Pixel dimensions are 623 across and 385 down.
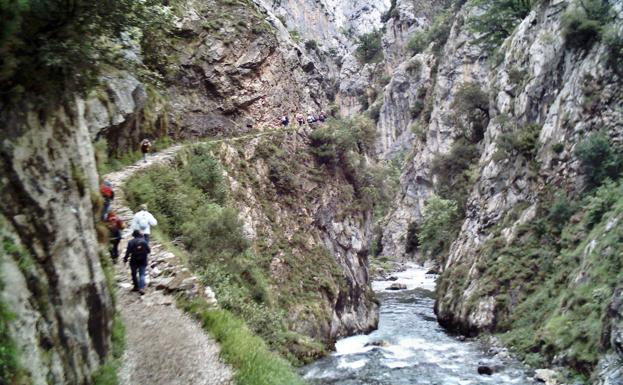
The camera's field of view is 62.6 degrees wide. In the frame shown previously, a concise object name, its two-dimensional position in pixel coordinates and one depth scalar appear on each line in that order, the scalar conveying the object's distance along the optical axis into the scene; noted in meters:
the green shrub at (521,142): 33.75
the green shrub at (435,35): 80.44
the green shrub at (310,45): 81.31
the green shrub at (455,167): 47.00
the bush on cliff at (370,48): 112.34
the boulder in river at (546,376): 19.12
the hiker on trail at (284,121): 36.15
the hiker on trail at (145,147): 23.41
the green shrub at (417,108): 81.43
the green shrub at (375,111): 103.02
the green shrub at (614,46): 27.83
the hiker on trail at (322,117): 40.52
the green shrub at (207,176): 24.56
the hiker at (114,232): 13.77
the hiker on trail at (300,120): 37.12
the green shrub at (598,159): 26.11
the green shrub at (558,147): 30.16
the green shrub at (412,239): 74.38
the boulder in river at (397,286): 49.38
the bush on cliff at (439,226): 44.03
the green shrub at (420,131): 74.56
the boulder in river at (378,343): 27.61
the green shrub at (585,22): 30.22
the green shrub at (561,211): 27.52
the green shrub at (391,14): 108.56
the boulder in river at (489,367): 21.59
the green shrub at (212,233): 19.08
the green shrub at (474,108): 47.50
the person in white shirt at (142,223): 12.98
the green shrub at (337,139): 36.12
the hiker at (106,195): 14.07
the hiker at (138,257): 11.99
